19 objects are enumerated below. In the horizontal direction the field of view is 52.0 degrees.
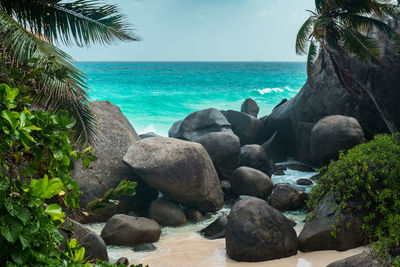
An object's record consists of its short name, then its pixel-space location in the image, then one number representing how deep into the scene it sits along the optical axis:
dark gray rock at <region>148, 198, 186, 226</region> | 9.30
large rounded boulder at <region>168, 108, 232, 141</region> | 15.59
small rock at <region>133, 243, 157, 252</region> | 7.68
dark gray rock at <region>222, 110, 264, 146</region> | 16.64
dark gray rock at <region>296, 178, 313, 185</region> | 12.01
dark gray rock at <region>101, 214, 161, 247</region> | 7.88
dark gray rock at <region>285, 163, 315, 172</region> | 13.65
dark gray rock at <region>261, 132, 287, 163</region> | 15.30
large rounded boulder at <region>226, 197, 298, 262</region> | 6.89
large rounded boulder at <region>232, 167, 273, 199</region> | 10.84
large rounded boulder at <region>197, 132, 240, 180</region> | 11.88
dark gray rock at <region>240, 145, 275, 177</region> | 12.57
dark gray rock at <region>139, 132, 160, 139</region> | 17.78
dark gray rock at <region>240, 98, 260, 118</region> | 21.70
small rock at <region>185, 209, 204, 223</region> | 9.61
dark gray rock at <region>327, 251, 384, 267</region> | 5.38
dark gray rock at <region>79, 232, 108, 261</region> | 6.65
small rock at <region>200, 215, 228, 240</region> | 8.44
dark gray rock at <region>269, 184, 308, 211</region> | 9.92
